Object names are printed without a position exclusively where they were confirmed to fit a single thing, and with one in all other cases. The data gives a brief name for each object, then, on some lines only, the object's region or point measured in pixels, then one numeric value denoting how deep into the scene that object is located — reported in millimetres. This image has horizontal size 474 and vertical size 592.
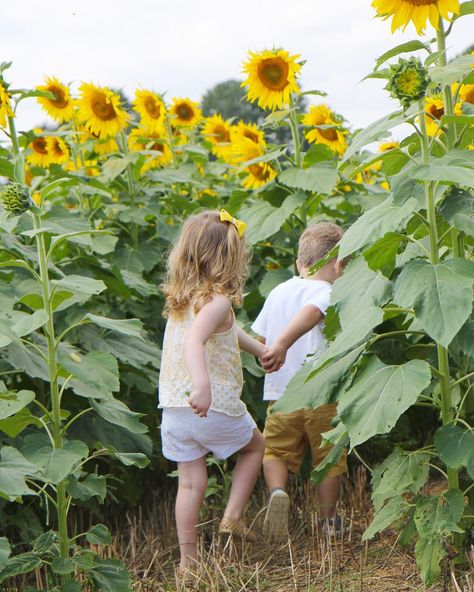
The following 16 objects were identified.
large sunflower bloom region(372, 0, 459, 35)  3078
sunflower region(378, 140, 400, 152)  6332
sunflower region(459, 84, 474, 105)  5026
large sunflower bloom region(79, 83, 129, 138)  5758
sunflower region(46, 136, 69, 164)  6176
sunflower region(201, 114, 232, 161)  6902
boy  4129
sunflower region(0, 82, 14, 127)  4457
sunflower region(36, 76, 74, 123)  5883
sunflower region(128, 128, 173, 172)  6223
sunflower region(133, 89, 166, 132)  6207
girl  3650
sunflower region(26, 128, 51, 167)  6176
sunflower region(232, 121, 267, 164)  5684
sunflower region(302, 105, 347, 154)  5941
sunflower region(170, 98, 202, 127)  6586
